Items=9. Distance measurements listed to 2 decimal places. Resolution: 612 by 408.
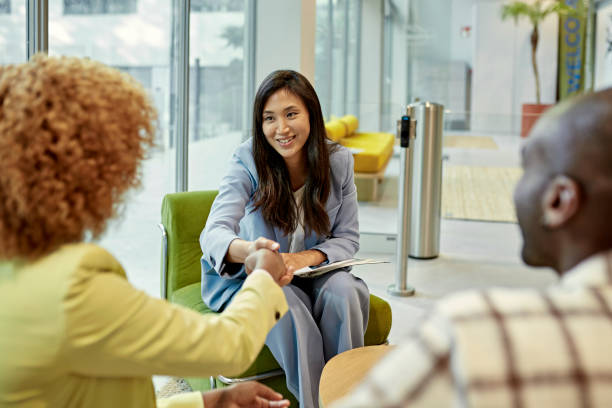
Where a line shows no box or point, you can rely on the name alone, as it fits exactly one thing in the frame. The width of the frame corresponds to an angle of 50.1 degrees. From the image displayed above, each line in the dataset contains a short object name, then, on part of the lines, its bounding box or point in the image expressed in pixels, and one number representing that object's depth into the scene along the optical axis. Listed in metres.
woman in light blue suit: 2.33
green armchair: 2.57
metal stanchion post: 4.04
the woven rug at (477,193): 5.45
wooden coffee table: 1.79
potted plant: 6.79
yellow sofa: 4.93
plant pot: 5.64
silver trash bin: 5.01
